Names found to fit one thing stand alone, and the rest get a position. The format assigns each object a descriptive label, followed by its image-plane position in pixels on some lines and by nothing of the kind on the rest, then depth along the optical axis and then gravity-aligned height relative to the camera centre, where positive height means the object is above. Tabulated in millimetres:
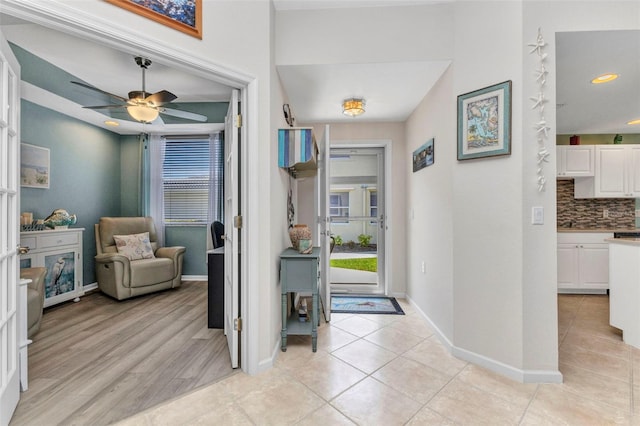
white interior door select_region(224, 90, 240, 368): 1864 -158
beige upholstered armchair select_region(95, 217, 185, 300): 3270 -633
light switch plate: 1692 -7
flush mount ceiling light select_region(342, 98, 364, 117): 2732 +1138
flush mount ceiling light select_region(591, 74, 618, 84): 2299 +1228
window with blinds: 4207 +530
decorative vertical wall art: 1676 +682
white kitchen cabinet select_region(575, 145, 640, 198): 3654 +608
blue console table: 2025 -495
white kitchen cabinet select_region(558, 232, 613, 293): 3566 -665
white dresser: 2861 -547
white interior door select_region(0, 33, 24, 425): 1300 -88
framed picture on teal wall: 2979 +549
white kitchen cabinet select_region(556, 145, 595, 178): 3682 +759
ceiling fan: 2623 +1144
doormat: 2951 -1104
